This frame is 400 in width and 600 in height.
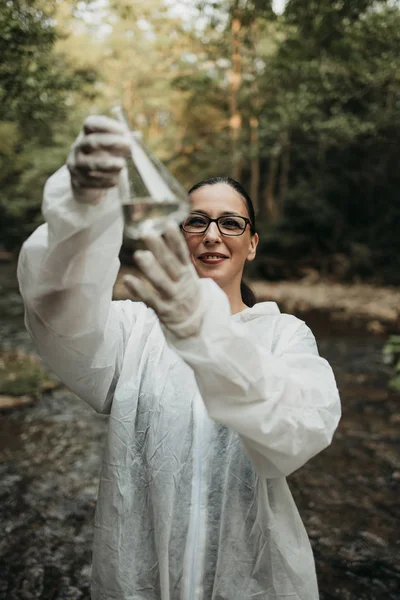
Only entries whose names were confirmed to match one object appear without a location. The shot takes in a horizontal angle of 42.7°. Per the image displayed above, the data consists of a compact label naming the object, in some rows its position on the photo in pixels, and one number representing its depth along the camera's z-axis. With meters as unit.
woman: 1.10
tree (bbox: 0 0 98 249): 4.71
